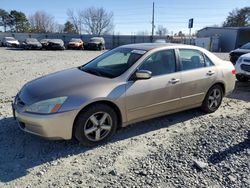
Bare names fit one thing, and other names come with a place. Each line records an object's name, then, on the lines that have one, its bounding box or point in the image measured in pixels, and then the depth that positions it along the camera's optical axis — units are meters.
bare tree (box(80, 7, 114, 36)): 59.95
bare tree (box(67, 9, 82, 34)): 60.60
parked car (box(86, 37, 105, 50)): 24.84
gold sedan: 2.68
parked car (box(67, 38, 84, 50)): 25.16
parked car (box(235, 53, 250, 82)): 6.09
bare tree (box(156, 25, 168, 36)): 58.62
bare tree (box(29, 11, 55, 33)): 59.14
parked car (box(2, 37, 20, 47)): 25.77
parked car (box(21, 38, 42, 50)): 22.70
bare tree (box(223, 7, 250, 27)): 43.40
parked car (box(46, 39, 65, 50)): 23.10
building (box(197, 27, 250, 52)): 26.45
